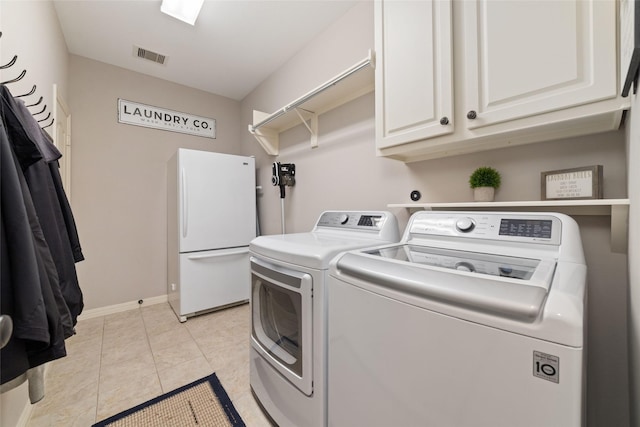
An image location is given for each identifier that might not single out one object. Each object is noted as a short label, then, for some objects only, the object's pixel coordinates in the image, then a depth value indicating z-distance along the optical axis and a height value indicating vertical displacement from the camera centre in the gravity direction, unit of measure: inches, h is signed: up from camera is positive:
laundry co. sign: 115.9 +46.4
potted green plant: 49.9 +5.3
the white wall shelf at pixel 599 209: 37.2 +0.0
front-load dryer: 43.2 -19.9
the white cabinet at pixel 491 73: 33.6 +21.6
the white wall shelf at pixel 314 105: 68.8 +36.3
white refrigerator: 101.7 -6.2
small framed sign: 39.9 +4.1
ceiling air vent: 102.0 +65.3
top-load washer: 21.6 -12.2
